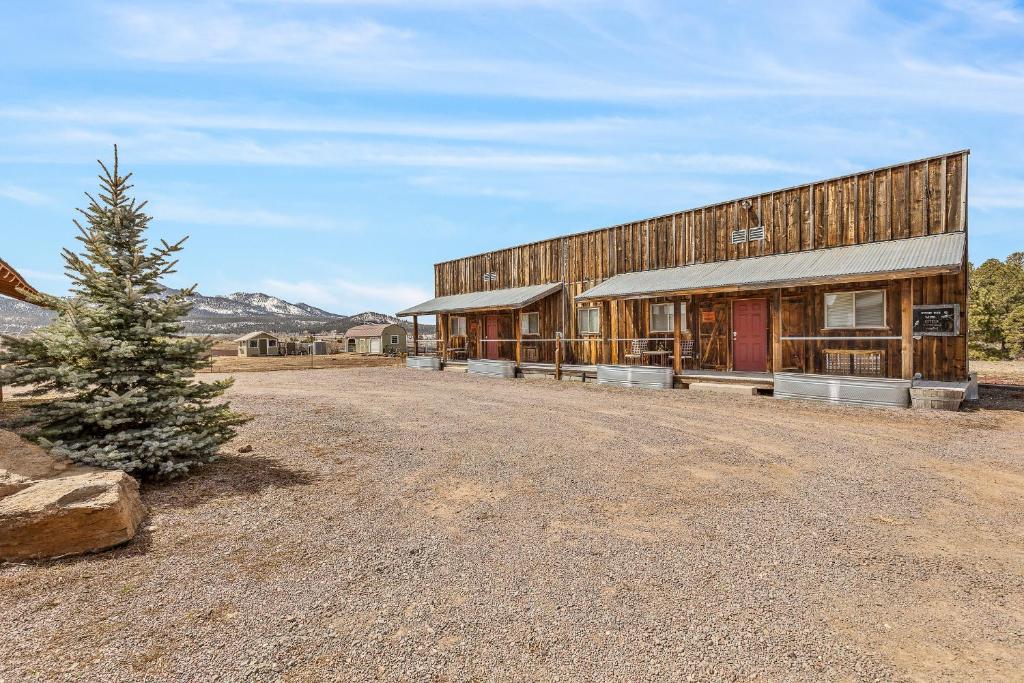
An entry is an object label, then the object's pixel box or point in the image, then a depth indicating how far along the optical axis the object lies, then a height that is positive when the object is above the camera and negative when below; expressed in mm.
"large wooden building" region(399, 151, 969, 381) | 12484 +1279
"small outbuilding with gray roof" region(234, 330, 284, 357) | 47156 -511
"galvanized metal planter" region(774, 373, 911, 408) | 11188 -1348
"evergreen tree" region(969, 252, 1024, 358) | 27438 +449
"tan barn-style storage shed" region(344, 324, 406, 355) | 47812 -216
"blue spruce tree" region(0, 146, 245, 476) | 5648 -262
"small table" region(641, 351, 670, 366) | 17548 -850
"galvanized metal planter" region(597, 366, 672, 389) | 15492 -1344
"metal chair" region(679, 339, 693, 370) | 17141 -546
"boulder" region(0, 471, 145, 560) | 4223 -1470
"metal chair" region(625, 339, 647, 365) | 17991 -556
